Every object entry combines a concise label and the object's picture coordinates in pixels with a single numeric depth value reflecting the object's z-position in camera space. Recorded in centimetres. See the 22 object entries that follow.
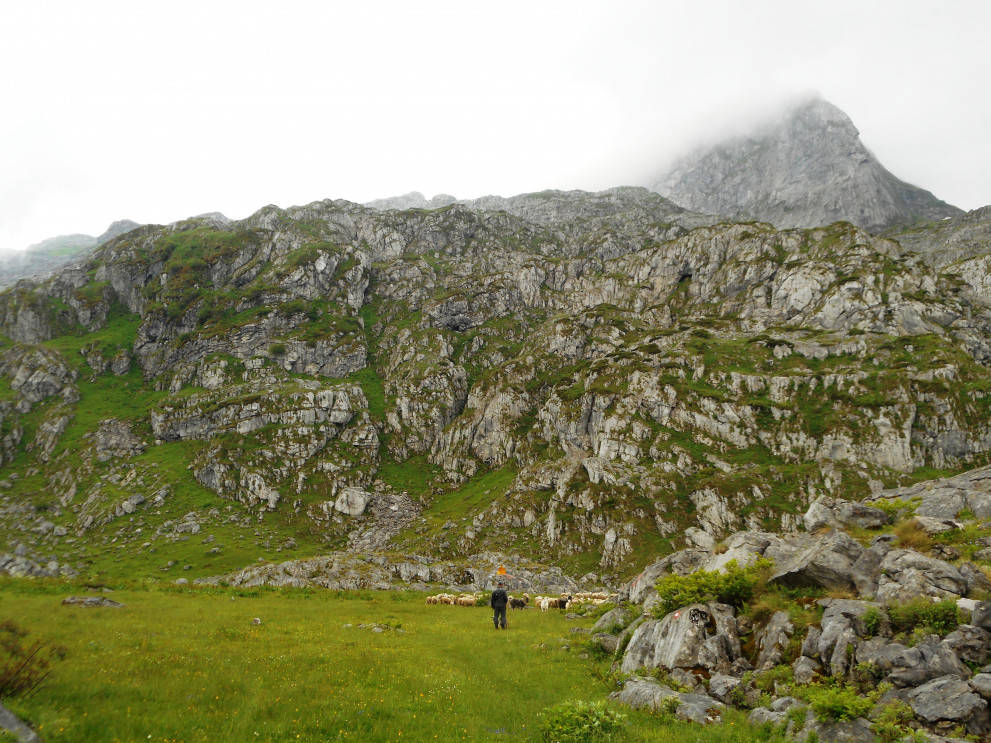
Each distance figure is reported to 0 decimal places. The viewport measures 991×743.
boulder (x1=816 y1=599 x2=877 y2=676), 1266
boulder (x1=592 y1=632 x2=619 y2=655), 2225
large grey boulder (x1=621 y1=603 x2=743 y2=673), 1648
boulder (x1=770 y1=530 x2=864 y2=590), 1631
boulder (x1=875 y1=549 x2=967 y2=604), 1328
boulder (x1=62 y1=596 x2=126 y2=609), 2675
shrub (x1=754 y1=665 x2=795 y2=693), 1360
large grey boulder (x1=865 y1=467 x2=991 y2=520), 2005
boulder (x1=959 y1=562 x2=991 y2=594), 1312
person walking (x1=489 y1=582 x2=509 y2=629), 2964
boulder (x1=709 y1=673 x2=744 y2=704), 1418
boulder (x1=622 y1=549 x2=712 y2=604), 2831
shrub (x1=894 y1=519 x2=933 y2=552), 1612
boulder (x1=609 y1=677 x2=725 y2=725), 1296
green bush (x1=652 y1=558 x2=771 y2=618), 1848
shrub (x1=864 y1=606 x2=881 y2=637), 1280
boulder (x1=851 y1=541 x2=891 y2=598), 1541
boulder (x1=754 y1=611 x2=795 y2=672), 1479
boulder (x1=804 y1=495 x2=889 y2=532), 2050
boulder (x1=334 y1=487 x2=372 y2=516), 11750
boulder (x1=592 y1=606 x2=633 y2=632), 2559
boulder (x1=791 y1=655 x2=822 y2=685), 1288
